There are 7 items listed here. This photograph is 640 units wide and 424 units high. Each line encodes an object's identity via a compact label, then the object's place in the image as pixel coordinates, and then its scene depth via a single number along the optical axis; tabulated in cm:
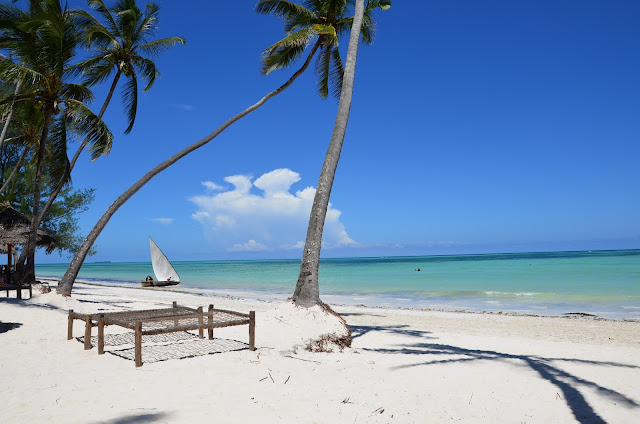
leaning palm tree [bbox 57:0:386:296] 1347
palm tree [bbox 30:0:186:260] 1520
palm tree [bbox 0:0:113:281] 1316
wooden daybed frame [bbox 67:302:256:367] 662
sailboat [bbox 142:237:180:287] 3498
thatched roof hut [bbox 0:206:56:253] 1672
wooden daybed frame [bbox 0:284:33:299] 1293
